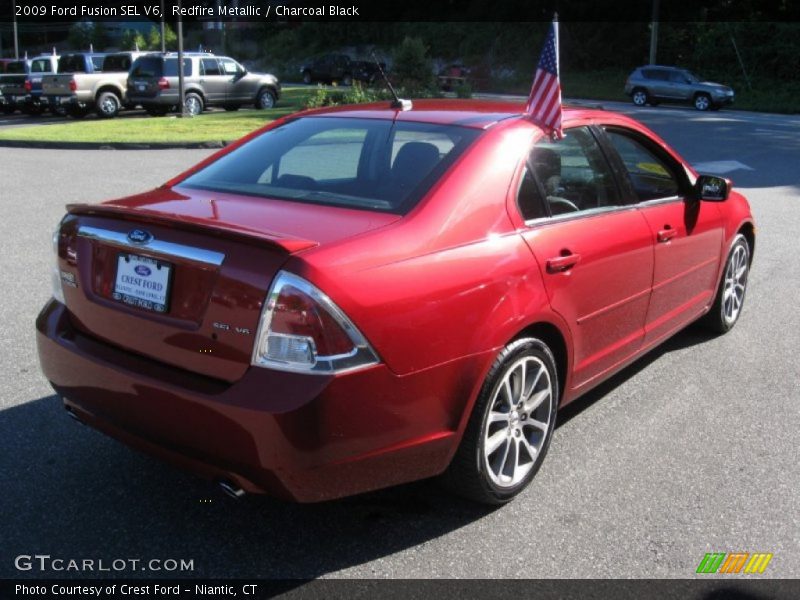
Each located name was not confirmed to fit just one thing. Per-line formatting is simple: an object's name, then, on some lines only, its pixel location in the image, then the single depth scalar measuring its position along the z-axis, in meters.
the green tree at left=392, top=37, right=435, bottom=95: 28.30
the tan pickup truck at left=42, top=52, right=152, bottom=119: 25.33
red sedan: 2.78
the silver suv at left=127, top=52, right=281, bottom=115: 25.16
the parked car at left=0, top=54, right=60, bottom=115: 27.34
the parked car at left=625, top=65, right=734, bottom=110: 34.44
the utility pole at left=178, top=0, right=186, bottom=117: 23.52
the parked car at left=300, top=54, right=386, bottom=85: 48.28
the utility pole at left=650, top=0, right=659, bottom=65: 45.58
